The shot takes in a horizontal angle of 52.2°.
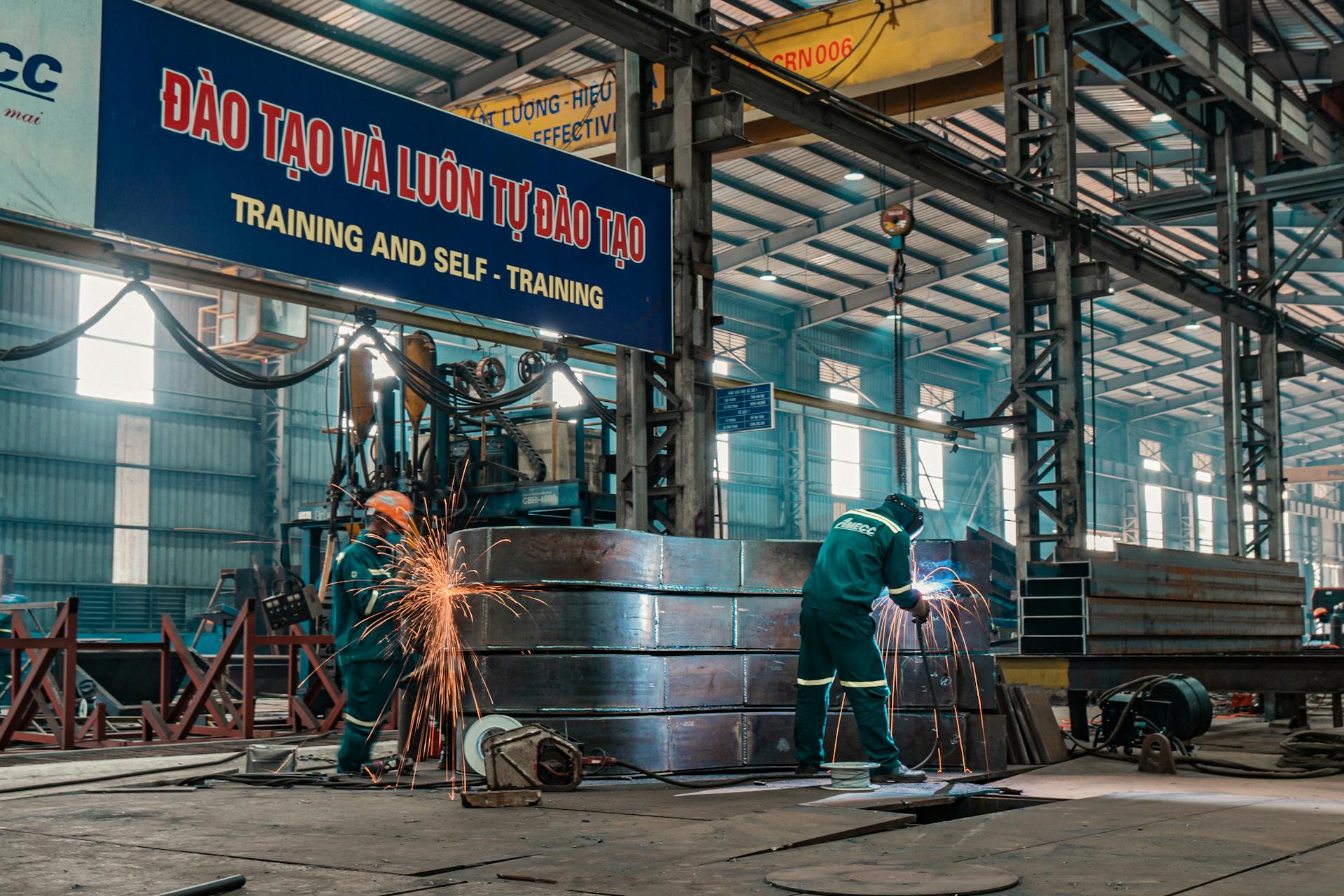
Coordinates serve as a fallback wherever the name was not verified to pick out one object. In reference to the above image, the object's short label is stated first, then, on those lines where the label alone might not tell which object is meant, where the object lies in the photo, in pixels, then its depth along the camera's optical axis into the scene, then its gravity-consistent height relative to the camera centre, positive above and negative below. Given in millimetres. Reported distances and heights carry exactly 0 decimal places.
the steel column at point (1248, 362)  17984 +2809
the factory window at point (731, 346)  31891 +5255
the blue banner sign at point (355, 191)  6711 +2124
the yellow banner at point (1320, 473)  39844 +2795
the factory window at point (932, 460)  37656 +3017
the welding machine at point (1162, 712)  8781 -920
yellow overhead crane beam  13883 +5373
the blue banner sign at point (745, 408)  11297 +1360
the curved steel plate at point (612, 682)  7047 -590
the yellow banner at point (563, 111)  15891 +5519
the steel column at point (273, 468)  25562 +1881
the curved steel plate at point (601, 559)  7102 +55
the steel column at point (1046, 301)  13492 +2680
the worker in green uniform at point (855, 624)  7145 -286
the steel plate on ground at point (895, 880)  3807 -892
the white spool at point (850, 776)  6660 -1002
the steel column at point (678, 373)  9320 +1361
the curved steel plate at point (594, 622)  7070 -274
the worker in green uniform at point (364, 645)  7328 -402
